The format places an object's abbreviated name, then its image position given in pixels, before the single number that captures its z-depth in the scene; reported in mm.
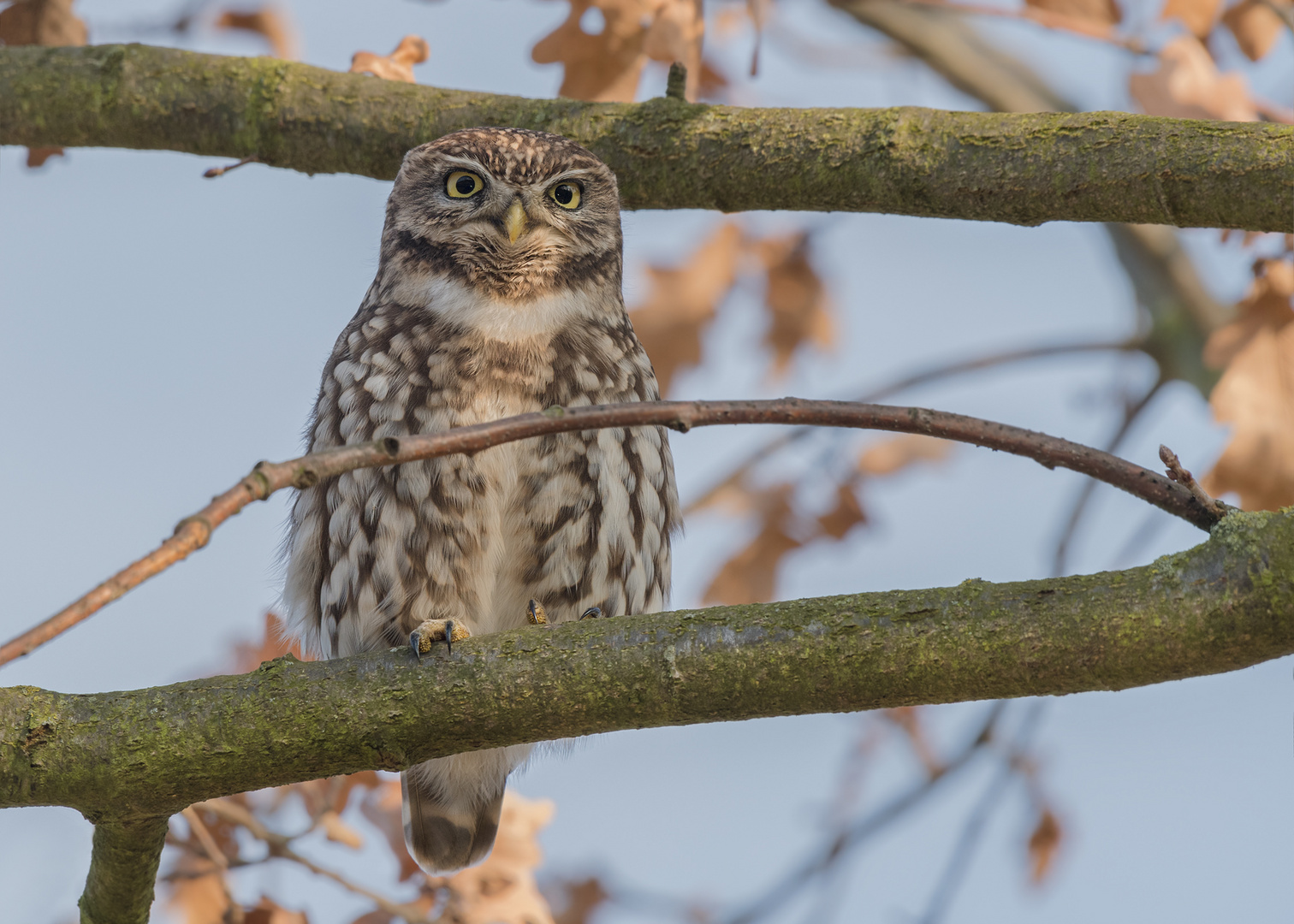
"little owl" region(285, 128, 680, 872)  7289
